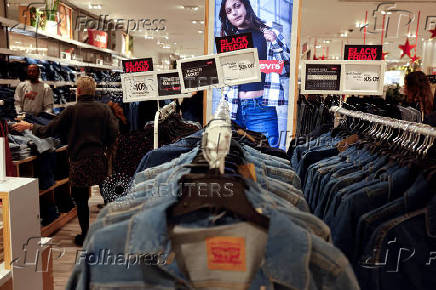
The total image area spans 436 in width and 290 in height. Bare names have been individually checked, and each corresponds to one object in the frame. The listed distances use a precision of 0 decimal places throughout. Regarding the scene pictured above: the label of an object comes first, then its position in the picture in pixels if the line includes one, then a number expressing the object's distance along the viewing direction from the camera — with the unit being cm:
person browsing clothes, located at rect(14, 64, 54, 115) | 519
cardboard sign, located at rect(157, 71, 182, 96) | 263
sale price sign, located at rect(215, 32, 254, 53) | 239
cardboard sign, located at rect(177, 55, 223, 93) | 228
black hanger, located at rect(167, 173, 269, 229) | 97
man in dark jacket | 366
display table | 211
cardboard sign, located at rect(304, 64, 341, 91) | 277
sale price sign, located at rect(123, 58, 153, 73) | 283
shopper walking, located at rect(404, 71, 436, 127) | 425
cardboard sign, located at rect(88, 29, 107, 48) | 978
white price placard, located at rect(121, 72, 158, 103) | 266
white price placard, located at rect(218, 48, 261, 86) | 229
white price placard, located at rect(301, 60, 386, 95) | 274
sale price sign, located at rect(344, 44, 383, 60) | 287
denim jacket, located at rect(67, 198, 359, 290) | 91
